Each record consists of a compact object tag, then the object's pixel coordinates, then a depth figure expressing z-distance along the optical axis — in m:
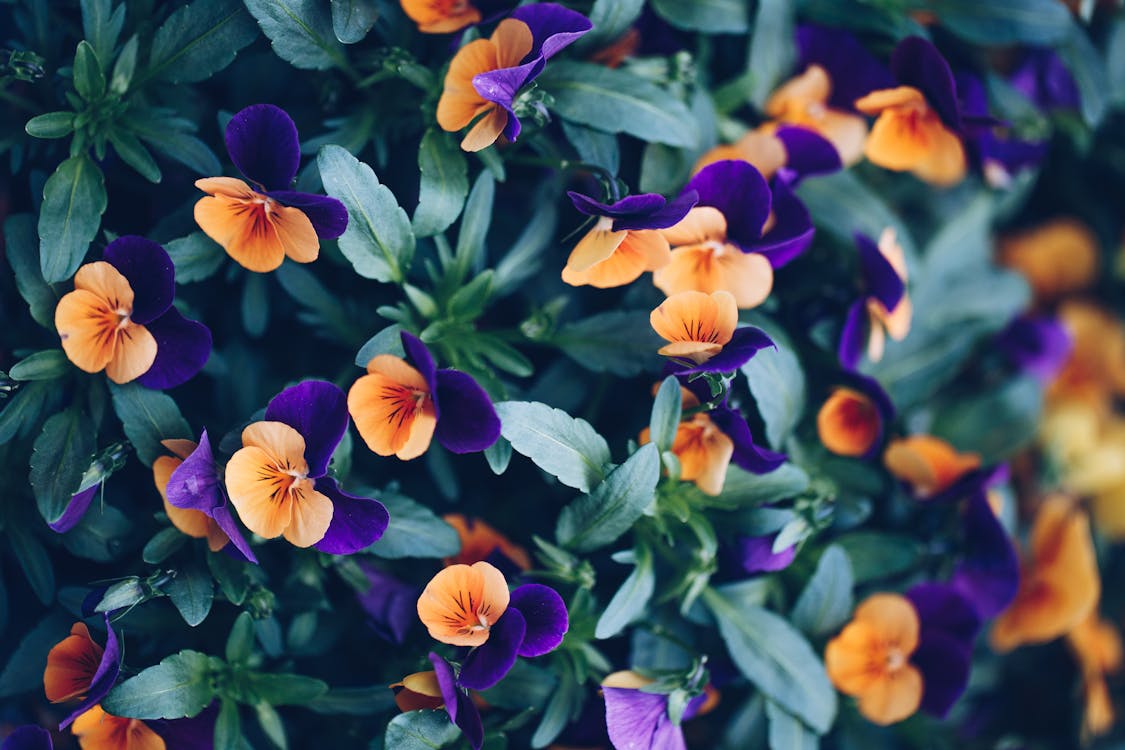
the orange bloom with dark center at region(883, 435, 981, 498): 0.53
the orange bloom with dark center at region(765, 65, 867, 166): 0.53
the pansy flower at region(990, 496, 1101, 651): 0.55
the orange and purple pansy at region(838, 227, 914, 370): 0.51
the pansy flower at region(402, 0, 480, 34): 0.49
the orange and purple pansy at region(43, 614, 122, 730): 0.47
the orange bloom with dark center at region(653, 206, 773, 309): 0.49
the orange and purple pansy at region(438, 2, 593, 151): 0.47
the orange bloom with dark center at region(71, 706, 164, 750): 0.48
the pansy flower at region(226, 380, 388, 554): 0.46
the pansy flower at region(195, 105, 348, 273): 0.47
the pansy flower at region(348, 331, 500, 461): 0.47
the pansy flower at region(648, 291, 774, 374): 0.47
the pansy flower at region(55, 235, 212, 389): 0.47
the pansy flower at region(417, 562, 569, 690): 0.47
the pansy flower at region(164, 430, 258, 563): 0.46
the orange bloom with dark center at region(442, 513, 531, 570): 0.50
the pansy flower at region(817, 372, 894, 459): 0.52
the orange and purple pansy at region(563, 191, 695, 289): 0.47
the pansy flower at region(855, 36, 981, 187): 0.51
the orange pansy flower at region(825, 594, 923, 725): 0.51
